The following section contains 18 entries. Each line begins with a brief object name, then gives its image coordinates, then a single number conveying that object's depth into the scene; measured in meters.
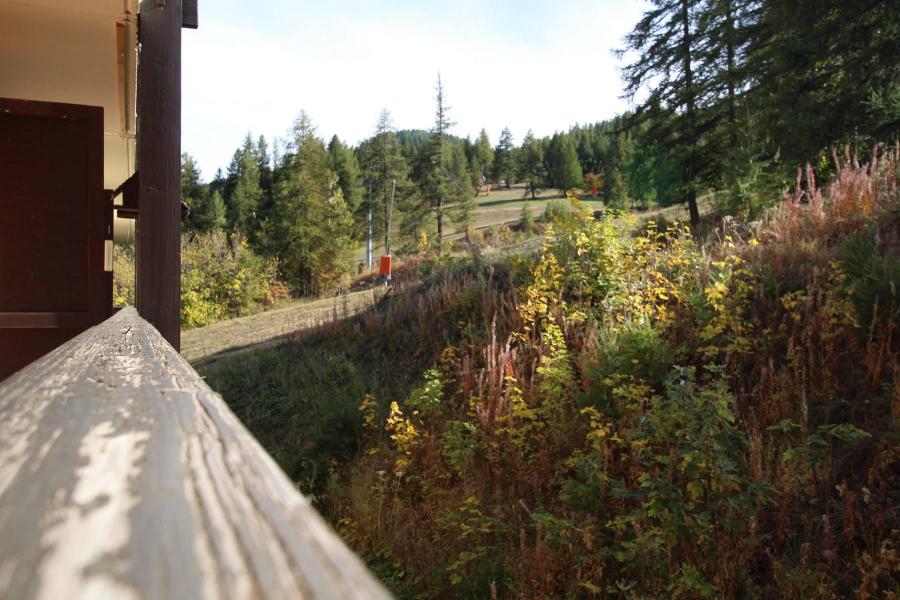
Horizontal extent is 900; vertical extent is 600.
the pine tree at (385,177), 52.62
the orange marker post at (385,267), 24.62
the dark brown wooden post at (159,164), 3.24
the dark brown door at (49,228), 4.10
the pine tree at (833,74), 8.99
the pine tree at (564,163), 92.38
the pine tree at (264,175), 55.53
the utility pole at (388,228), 52.08
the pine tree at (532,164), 98.75
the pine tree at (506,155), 101.88
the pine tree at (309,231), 40.91
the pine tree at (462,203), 49.12
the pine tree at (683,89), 19.14
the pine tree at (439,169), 47.56
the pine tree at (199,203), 51.00
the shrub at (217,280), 28.86
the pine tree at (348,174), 58.16
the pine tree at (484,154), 107.19
